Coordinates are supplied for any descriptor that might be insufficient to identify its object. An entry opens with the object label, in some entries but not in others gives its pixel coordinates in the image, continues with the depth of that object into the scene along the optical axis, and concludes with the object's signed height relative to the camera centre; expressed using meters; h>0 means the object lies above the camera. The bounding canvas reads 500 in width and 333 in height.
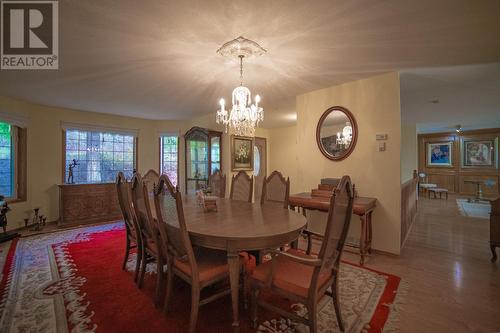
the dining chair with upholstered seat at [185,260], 1.55 -0.73
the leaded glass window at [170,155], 6.06 +0.32
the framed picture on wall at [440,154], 8.41 +0.50
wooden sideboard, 4.34 -0.73
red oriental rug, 1.66 -1.15
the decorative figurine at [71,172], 4.70 -0.09
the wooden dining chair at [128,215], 2.33 -0.52
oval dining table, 1.55 -0.46
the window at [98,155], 4.89 +0.28
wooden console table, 2.73 -0.52
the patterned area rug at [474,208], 5.20 -1.06
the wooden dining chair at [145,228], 1.91 -0.56
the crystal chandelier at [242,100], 2.17 +0.77
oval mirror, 3.33 +0.52
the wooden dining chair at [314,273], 1.35 -0.73
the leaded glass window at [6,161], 3.97 +0.12
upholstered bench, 7.47 -0.79
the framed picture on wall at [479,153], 7.62 +0.49
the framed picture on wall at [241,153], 5.24 +0.34
